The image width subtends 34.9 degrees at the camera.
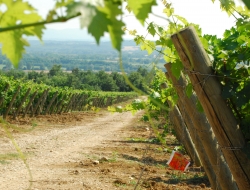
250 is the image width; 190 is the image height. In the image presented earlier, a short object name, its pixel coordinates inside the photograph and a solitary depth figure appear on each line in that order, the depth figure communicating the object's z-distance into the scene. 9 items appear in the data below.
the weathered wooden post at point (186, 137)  6.89
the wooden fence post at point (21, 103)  16.57
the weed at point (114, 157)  8.79
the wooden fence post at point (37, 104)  19.35
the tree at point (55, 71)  84.49
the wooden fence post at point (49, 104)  21.28
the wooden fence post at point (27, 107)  17.82
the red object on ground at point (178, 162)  3.47
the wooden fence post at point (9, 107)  15.49
